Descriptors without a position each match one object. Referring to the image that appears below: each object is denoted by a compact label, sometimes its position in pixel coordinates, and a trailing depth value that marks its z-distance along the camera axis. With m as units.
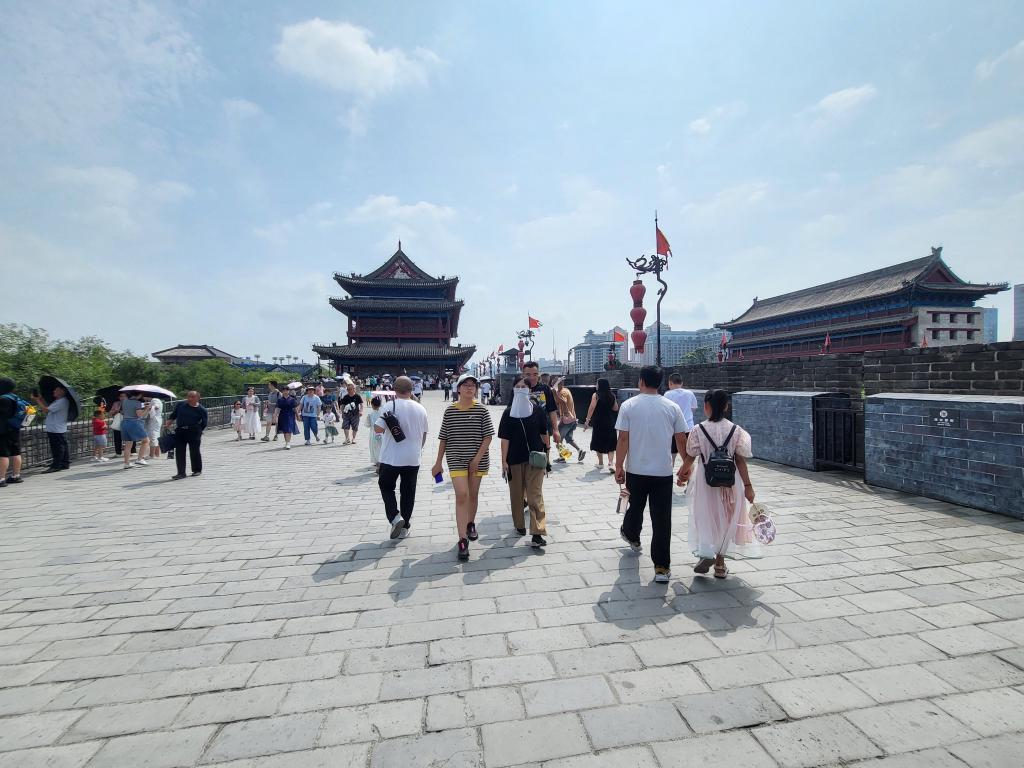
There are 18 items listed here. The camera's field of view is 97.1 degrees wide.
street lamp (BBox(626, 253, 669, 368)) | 14.67
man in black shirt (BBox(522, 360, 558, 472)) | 6.29
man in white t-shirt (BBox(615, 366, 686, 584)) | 3.54
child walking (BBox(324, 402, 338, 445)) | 11.83
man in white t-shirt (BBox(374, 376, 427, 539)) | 4.70
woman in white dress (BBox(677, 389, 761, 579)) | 3.53
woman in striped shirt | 4.32
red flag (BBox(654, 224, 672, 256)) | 14.37
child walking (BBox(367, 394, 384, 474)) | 7.46
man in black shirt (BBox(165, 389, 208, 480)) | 7.97
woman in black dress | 7.26
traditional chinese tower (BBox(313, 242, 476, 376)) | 43.28
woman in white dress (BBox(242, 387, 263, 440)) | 13.51
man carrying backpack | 7.43
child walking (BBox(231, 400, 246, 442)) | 13.60
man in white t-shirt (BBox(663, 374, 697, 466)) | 6.46
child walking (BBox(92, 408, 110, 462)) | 9.82
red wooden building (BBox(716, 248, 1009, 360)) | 33.12
